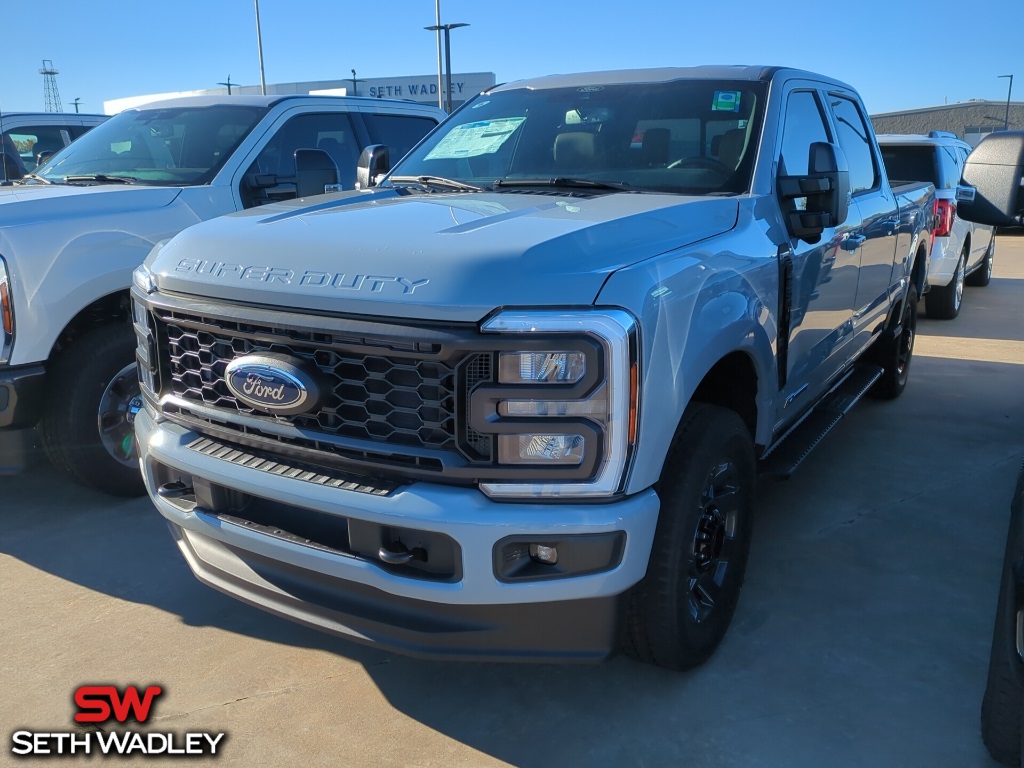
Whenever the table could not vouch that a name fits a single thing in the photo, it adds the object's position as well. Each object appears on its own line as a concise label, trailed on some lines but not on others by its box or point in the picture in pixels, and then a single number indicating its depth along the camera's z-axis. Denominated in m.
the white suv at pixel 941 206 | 8.49
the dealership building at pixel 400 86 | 47.28
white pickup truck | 3.75
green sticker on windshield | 3.51
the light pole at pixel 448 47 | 27.53
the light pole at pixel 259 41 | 39.76
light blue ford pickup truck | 2.15
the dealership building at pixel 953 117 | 56.84
